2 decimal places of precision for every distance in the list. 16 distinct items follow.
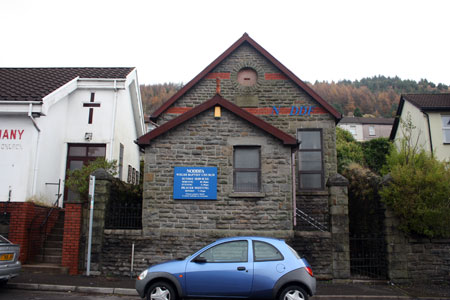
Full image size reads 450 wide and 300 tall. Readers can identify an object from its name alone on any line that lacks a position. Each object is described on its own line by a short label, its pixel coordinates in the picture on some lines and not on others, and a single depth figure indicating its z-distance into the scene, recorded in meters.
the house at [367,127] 71.38
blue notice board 11.61
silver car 8.81
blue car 7.40
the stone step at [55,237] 12.82
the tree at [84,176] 12.22
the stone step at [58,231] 13.11
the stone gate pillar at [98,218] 11.29
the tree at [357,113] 85.36
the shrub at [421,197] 10.73
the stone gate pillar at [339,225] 10.98
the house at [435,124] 24.47
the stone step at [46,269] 11.27
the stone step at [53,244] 12.56
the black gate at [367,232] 11.51
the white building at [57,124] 13.15
